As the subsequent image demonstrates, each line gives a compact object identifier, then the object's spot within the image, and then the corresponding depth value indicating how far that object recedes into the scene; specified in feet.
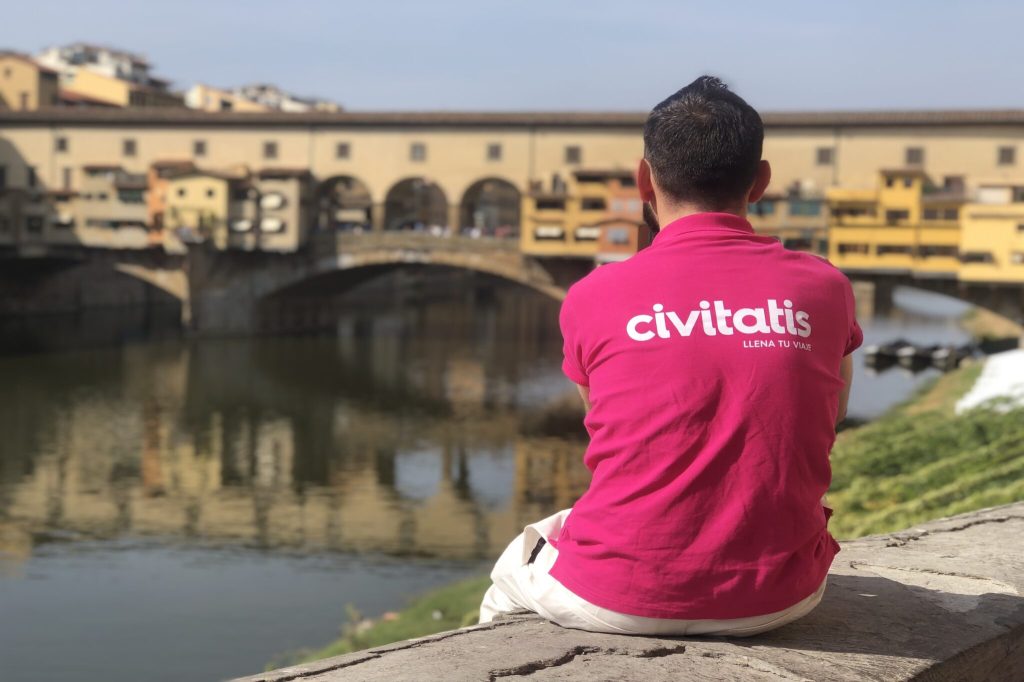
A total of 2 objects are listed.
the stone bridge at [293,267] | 116.47
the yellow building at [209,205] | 123.65
